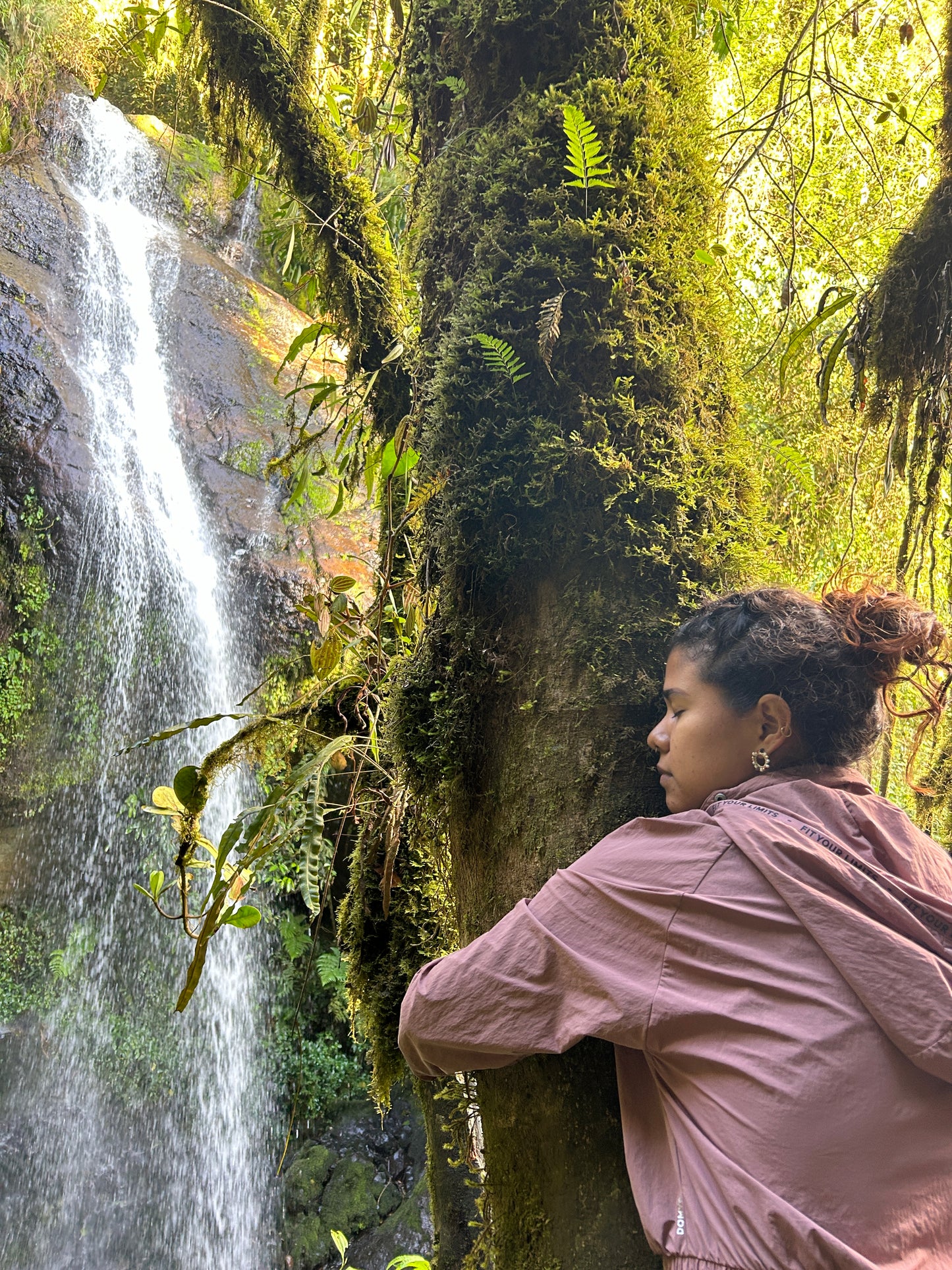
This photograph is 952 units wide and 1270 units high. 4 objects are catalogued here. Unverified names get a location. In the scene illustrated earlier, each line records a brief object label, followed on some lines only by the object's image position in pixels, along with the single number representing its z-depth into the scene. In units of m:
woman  0.95
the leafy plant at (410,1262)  2.32
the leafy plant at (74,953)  6.98
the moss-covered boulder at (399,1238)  6.17
